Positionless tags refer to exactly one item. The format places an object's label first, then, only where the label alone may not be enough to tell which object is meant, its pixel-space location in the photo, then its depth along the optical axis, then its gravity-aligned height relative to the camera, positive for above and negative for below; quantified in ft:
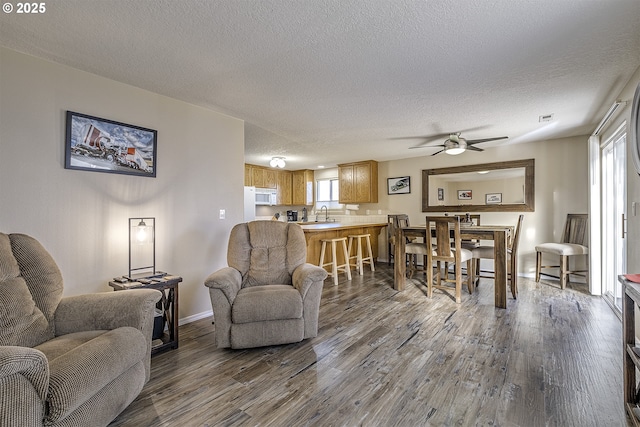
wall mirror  15.75 +1.60
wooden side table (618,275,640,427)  4.93 -2.32
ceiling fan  12.71 +3.15
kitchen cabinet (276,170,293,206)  23.98 +2.31
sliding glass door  10.48 -0.11
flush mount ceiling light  17.06 +3.17
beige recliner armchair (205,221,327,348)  7.43 -2.15
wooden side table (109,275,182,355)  7.38 -2.45
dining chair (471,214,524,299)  12.07 -1.72
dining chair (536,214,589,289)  13.26 -1.53
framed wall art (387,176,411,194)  19.65 +2.08
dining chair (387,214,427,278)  13.65 -1.55
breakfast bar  15.16 -1.09
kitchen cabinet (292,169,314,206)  24.44 +2.38
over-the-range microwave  22.02 +1.45
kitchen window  24.21 +2.10
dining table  10.88 -1.34
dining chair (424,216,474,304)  11.38 -1.51
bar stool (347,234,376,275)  16.83 -2.57
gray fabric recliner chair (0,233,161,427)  3.57 -2.12
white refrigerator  16.97 +0.70
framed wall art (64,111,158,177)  7.35 +1.92
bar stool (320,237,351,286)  14.67 -2.29
